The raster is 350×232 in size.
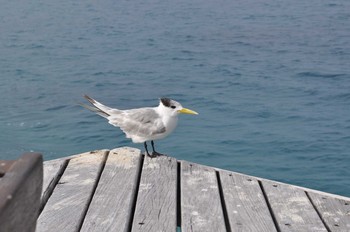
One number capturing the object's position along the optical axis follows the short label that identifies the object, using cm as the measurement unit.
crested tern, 459
